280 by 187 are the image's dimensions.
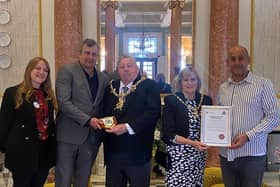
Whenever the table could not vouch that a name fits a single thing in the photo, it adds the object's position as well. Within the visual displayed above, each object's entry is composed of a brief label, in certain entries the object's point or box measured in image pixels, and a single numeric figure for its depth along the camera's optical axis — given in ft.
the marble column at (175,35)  21.66
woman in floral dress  9.83
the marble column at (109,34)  21.31
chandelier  22.52
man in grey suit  10.68
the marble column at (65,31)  17.85
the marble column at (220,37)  18.08
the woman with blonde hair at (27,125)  10.18
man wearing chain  10.31
